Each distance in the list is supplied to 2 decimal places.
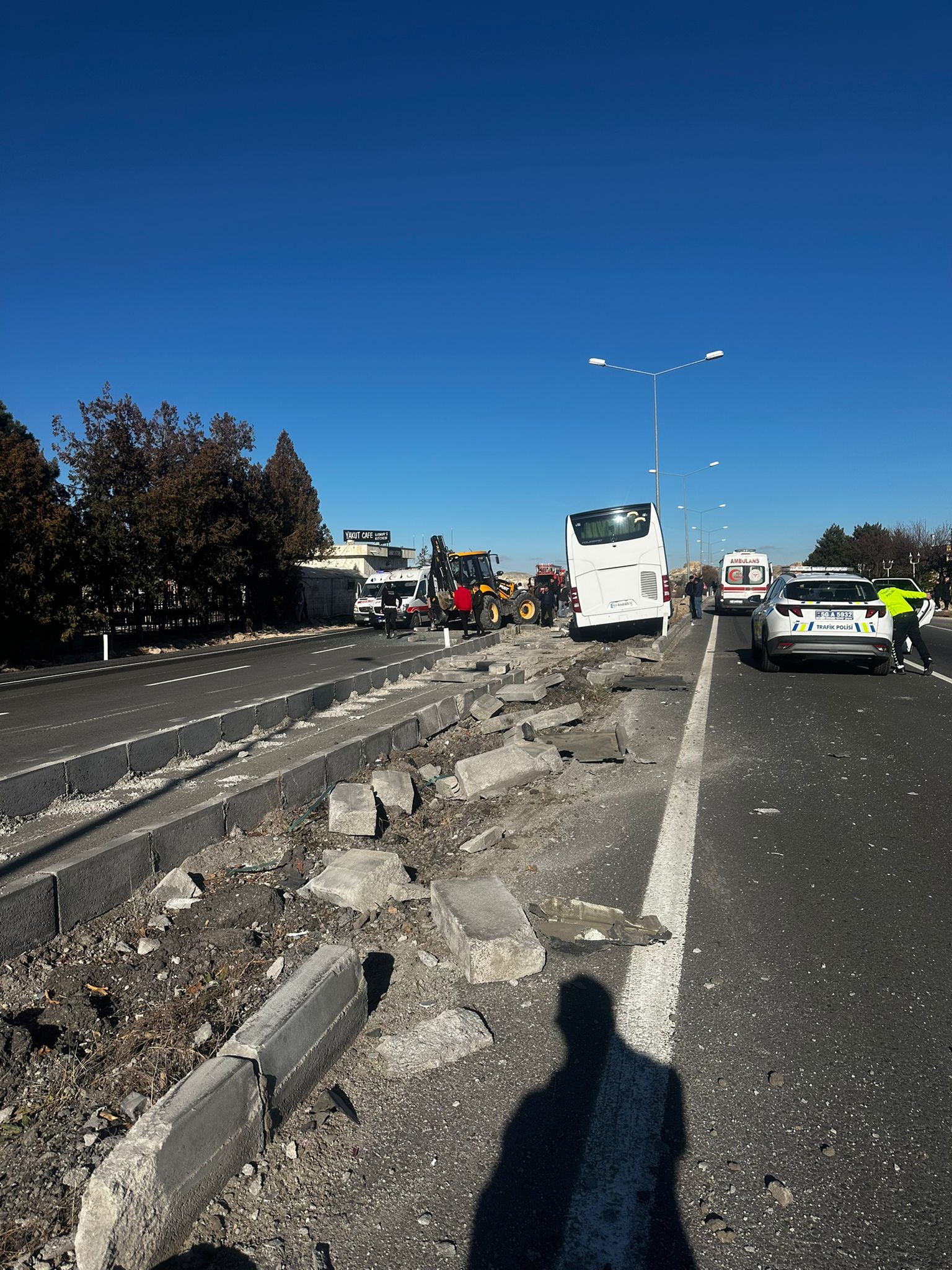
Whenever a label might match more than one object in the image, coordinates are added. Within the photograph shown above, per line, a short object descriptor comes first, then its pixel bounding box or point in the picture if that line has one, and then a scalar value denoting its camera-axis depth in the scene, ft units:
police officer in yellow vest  46.55
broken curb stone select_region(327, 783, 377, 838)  19.65
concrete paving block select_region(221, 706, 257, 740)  31.32
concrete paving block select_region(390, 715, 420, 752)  29.27
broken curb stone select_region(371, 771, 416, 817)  22.09
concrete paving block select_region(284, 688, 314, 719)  36.42
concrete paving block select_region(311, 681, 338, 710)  39.68
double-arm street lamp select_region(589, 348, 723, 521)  104.58
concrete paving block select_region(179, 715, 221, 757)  28.63
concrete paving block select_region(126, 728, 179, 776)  26.15
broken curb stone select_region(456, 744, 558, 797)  23.81
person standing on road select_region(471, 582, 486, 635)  97.04
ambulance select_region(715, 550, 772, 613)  136.36
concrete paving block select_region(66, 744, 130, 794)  23.93
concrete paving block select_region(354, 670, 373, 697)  45.44
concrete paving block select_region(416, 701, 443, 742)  31.81
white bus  72.33
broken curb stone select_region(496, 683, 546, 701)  38.04
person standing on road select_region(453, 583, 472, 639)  92.02
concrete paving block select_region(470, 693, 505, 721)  34.78
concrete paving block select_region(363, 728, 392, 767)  26.91
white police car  44.50
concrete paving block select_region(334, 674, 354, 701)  42.45
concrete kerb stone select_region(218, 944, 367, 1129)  9.26
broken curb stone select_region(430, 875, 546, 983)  12.55
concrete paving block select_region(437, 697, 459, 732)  33.47
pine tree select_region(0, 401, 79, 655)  78.07
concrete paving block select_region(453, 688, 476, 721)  35.60
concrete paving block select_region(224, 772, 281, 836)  19.63
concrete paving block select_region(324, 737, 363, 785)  24.41
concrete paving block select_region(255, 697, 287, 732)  33.76
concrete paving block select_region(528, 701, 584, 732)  32.07
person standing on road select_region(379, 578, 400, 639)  99.66
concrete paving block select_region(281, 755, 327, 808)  21.99
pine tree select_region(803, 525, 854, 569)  282.56
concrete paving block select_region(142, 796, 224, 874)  17.07
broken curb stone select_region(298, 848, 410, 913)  15.37
